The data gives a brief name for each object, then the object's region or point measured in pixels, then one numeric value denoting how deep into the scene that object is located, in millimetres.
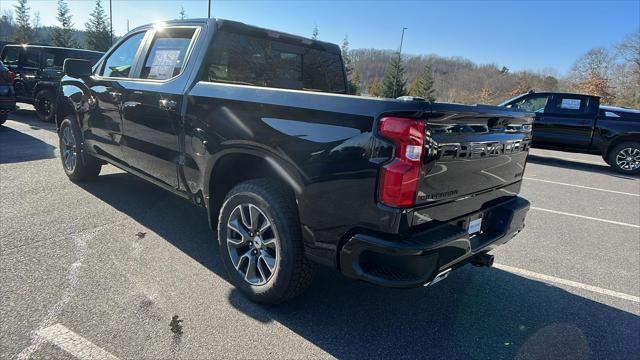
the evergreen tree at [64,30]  57125
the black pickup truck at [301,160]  2115
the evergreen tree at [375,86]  68750
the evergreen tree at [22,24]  59438
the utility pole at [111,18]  53775
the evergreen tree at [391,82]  54444
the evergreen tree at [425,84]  59128
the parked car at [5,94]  8844
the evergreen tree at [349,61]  61303
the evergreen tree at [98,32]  56844
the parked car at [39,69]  10195
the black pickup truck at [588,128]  9938
